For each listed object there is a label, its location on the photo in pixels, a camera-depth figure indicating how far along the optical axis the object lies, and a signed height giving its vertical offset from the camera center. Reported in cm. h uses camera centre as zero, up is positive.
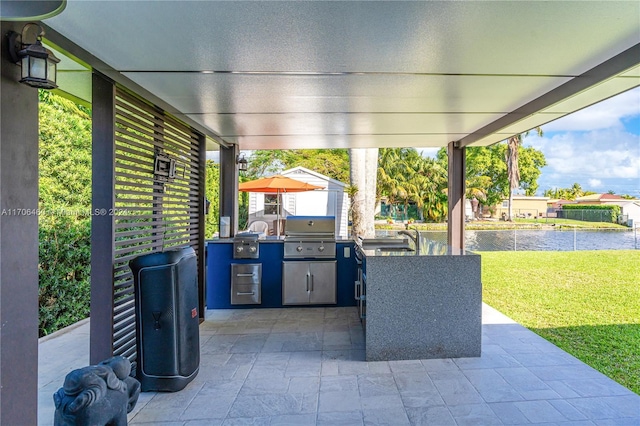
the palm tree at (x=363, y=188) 955 +70
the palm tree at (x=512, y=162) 1862 +272
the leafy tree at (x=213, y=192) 929 +59
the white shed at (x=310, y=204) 1251 +36
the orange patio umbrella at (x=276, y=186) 763 +61
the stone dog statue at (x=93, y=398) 181 -95
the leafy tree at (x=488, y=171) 2450 +297
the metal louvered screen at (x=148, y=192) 292 +21
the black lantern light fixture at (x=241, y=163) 601 +85
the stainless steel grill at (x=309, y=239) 521 -35
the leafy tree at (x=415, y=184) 2381 +206
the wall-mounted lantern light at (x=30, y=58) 175 +75
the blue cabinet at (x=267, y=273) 525 -85
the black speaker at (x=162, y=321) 278 -82
